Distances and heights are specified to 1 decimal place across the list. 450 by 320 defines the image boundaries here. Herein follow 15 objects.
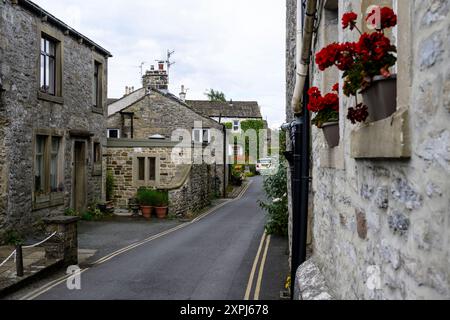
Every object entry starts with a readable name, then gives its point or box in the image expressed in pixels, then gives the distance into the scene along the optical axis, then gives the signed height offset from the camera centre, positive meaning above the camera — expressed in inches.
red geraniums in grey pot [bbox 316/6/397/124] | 93.1 +21.4
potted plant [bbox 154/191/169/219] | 725.3 -66.5
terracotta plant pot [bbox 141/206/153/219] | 726.5 -76.6
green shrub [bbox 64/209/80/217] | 605.1 -66.7
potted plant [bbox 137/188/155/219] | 727.7 -61.7
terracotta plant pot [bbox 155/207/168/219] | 725.3 -78.2
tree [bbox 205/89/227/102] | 2709.2 +437.3
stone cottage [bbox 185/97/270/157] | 1878.7 +240.1
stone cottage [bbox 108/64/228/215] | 761.0 +29.1
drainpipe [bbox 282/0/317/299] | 225.4 +6.8
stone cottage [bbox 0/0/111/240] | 466.3 +63.3
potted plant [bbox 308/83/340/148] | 155.9 +19.6
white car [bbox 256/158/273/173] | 1728.0 +4.5
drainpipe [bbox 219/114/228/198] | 1134.4 +12.4
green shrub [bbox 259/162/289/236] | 517.7 -45.9
